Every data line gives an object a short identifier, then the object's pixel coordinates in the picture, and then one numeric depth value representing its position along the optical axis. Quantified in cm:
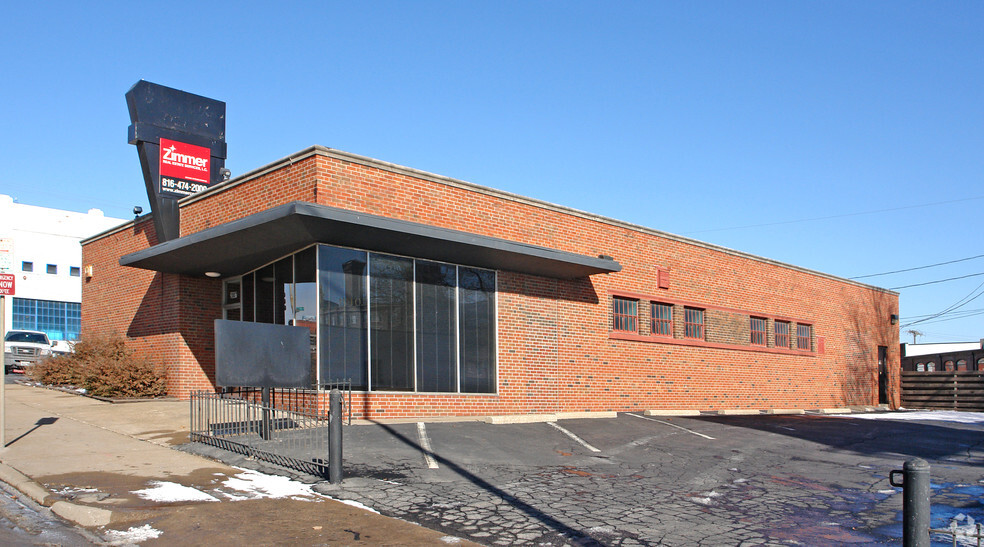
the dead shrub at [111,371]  1708
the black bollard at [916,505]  466
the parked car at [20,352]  2789
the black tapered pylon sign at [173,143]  1764
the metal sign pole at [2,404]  1107
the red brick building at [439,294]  1414
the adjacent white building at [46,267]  5084
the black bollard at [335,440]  916
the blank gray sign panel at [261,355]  1015
